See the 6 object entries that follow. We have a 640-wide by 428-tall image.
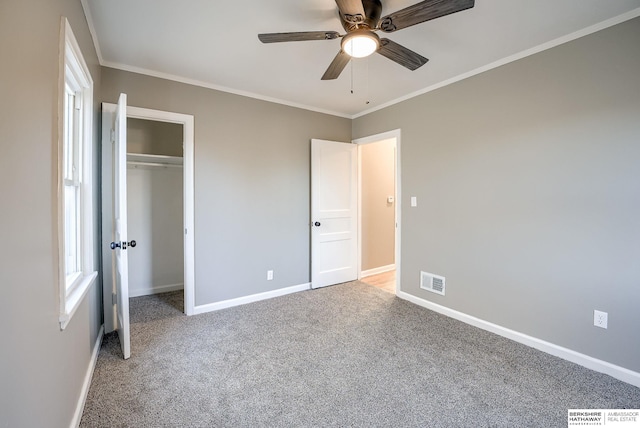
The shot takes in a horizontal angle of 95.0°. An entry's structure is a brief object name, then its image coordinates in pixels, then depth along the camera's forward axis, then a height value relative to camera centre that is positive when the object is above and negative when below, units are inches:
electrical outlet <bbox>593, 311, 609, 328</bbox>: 83.1 -31.5
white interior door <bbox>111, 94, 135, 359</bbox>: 84.3 -4.0
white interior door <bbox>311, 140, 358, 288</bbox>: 155.6 -1.3
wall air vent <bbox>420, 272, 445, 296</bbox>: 126.0 -32.2
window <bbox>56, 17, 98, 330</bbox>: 68.3 +12.1
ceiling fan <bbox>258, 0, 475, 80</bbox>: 58.2 +40.8
